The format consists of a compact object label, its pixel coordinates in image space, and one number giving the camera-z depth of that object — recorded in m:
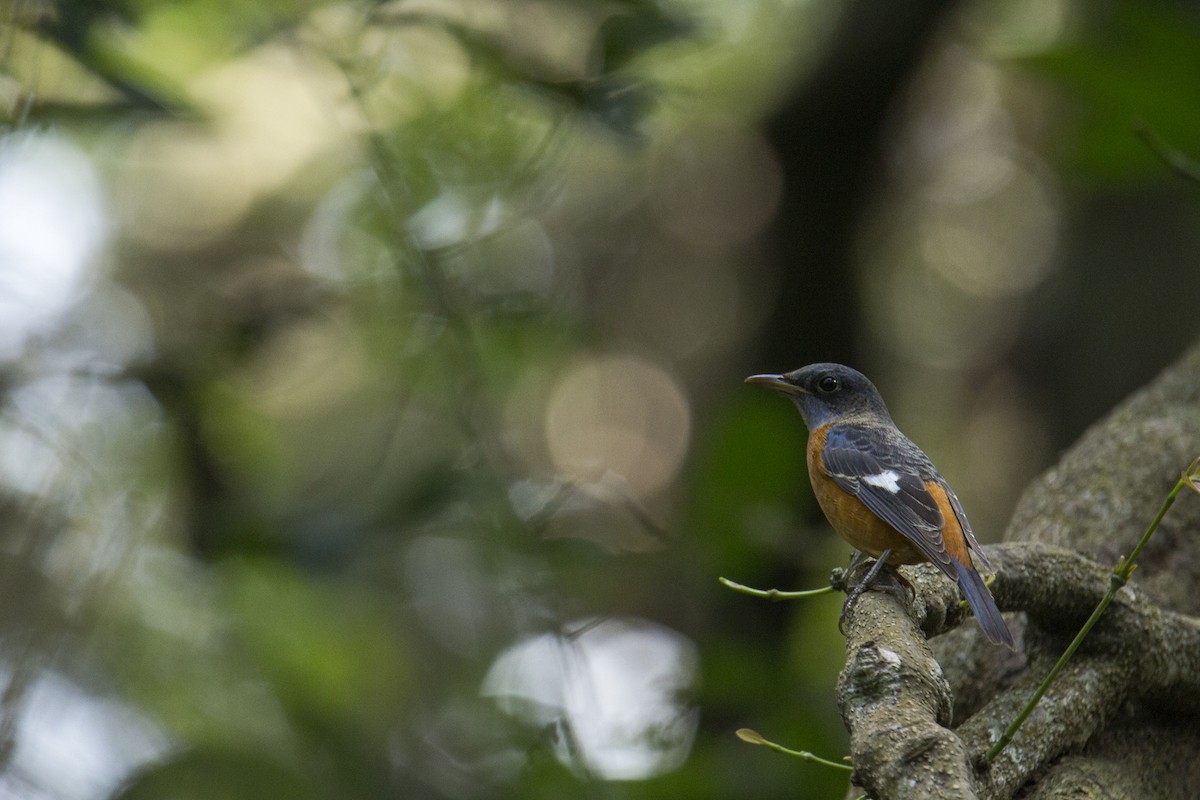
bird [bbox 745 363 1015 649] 5.73
